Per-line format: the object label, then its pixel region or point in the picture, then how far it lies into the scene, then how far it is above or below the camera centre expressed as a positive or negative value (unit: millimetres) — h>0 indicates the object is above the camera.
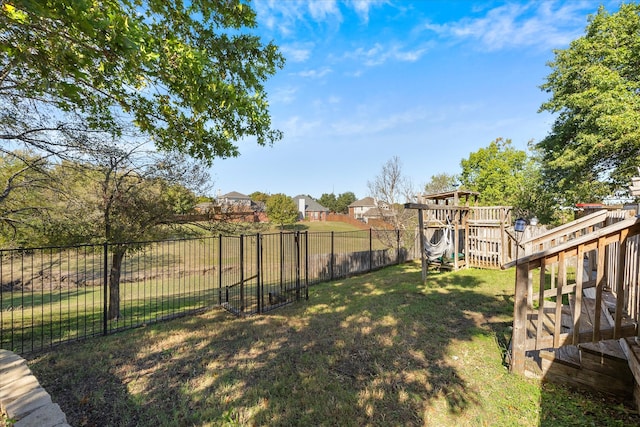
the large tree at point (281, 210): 33812 -130
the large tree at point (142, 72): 2273 +1516
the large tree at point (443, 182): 25266 +2776
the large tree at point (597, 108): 10062 +4177
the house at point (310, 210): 58719 -229
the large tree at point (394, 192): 17250 +1120
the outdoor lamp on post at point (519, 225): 8930 -540
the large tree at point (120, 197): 4719 +249
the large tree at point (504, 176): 20797 +3141
